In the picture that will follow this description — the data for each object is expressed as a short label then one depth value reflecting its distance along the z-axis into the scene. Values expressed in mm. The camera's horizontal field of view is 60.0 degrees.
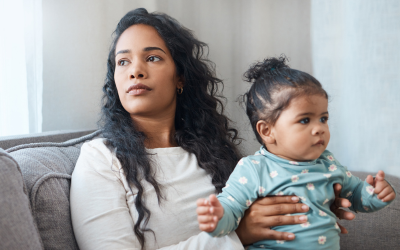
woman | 911
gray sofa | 689
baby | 873
